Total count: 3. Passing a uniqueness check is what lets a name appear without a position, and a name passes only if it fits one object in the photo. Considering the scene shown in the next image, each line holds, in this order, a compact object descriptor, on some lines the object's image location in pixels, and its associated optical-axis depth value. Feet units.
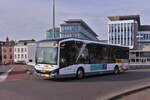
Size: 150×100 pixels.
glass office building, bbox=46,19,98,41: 304.91
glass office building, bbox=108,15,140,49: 319.47
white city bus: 47.52
